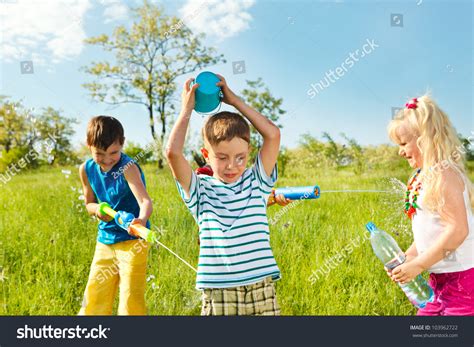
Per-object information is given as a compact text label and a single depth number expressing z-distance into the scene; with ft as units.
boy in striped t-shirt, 7.75
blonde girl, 7.87
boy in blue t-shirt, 9.89
